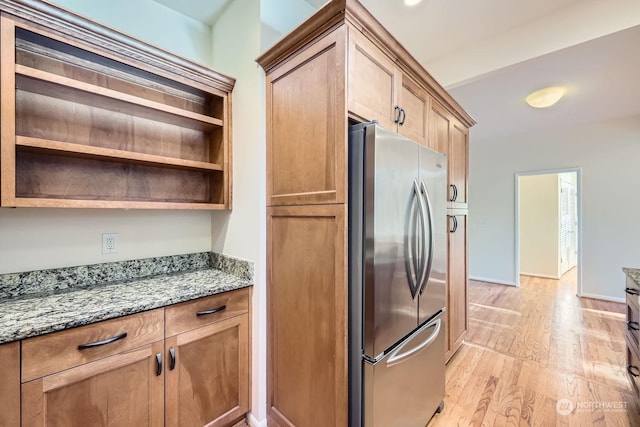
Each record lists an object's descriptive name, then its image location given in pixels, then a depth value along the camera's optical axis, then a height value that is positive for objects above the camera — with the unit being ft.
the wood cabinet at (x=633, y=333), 5.24 -2.50
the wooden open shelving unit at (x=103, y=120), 4.14 +1.82
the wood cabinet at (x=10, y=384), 3.16 -2.04
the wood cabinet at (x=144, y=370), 3.42 -2.38
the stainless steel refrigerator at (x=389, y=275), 3.95 -0.98
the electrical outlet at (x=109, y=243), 5.40 -0.60
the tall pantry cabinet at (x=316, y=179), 4.03 +0.59
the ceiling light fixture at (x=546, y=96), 9.34 +4.20
